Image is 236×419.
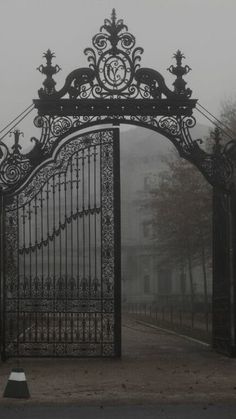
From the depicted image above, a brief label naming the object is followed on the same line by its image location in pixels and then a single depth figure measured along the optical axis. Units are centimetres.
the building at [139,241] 6081
